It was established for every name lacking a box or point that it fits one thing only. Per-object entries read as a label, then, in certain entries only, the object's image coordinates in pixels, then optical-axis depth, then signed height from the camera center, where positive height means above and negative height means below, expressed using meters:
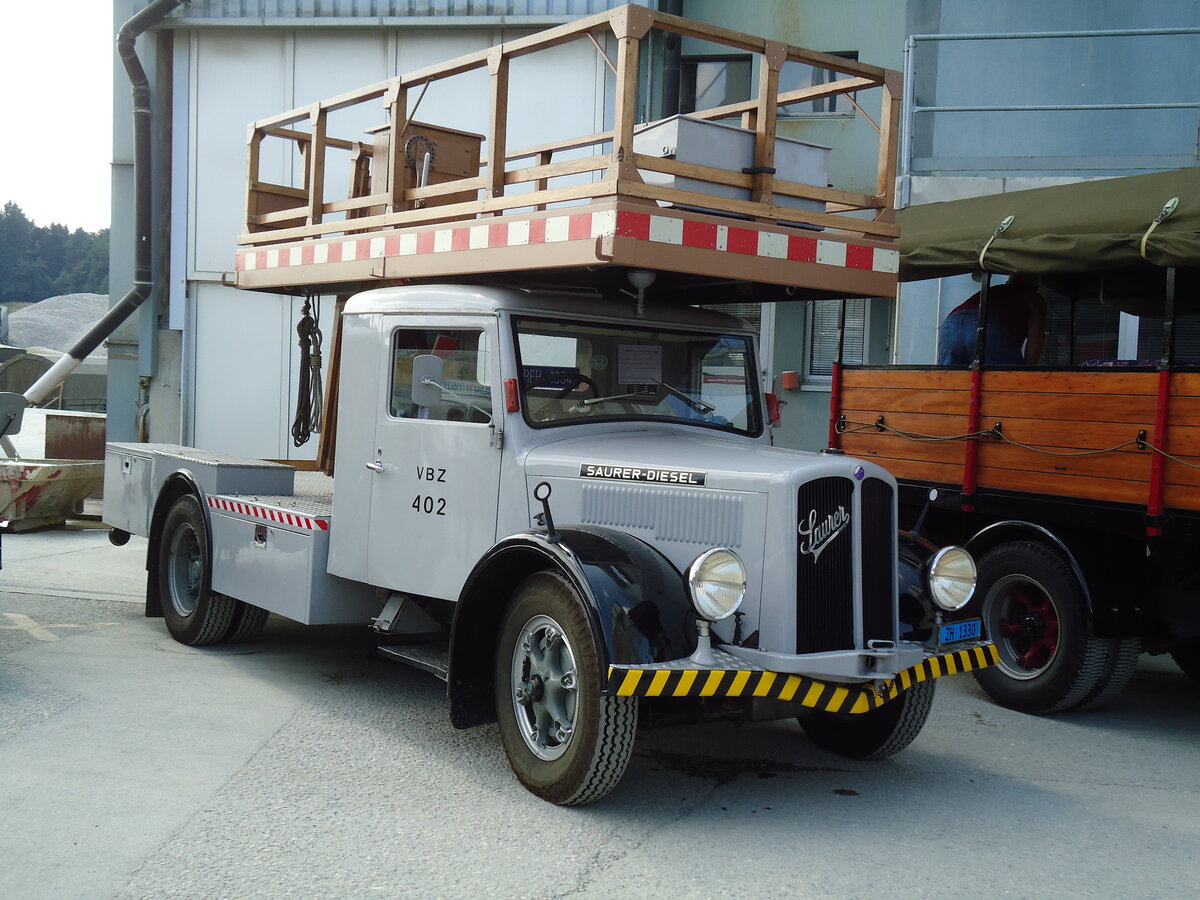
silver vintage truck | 4.52 -0.68
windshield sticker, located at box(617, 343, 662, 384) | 5.81 +0.12
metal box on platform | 5.22 +1.07
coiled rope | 7.75 -0.04
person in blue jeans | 7.23 +0.46
